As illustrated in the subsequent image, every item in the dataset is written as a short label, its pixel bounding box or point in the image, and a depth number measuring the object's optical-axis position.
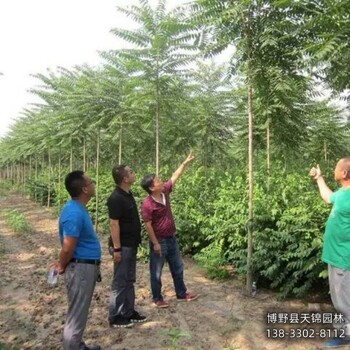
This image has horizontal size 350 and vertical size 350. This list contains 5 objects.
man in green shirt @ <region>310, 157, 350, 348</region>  3.73
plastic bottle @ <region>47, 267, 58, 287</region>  3.88
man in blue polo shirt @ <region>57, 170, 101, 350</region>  3.66
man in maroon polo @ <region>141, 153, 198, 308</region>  5.13
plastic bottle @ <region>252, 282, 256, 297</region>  5.74
